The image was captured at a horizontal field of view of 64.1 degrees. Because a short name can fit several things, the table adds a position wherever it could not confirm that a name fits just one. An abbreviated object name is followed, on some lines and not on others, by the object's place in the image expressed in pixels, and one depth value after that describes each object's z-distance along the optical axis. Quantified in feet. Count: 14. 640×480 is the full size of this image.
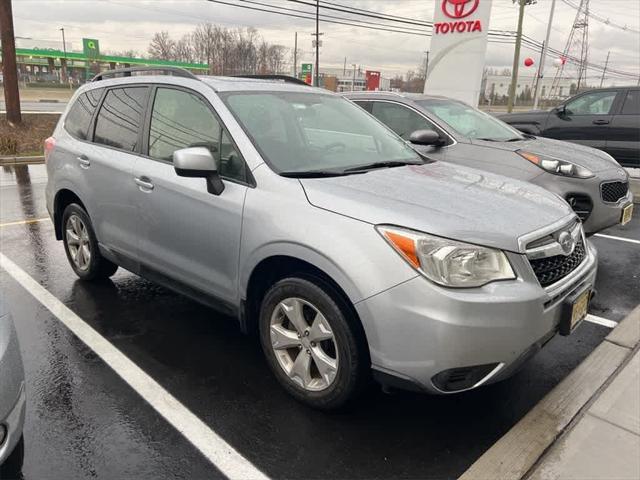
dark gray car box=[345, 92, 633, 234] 17.08
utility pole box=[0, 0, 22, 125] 45.47
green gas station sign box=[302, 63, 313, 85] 210.83
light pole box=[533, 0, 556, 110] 98.32
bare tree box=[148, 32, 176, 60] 236.02
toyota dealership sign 44.11
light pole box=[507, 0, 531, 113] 96.27
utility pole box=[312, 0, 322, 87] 129.55
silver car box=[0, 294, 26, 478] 6.37
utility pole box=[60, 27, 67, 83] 231.63
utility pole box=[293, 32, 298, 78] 237.86
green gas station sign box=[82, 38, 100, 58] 209.97
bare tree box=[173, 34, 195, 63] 238.89
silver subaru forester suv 7.62
